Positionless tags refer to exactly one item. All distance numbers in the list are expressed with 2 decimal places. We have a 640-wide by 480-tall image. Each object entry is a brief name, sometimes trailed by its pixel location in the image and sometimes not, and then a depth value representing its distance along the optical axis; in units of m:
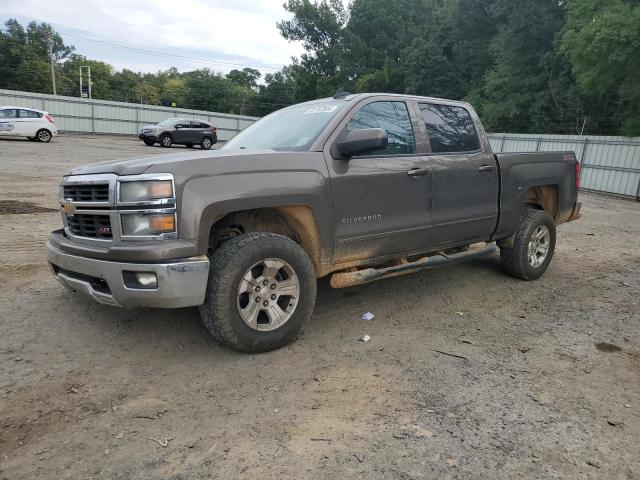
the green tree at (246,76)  104.94
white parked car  19.97
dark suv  24.67
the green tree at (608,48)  15.49
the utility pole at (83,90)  63.53
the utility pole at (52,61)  55.72
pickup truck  3.17
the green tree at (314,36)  57.53
